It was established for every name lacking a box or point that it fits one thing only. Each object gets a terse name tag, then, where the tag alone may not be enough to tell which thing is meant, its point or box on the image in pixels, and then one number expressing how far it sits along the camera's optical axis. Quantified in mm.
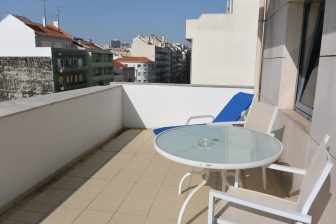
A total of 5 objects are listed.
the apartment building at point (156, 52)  66812
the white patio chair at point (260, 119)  2902
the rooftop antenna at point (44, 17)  41844
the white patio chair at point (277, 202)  1407
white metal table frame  1859
